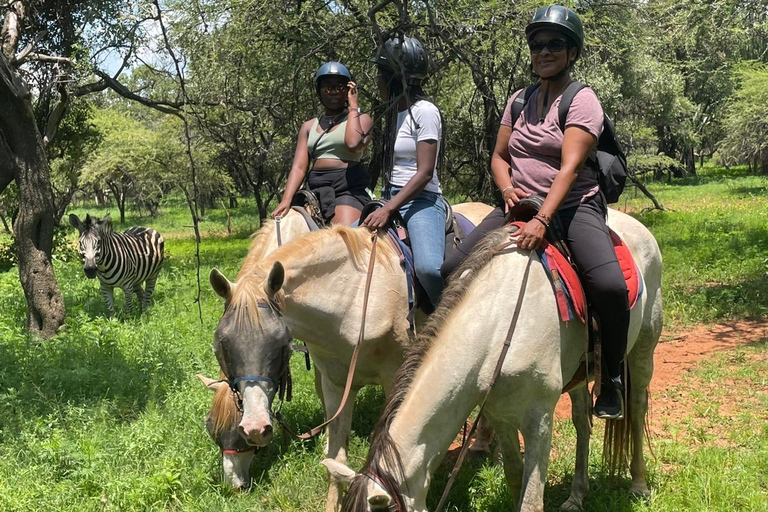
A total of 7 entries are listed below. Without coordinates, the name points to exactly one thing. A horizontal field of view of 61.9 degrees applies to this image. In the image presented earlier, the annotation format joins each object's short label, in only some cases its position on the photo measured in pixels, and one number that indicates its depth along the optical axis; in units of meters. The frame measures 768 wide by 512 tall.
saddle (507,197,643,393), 2.98
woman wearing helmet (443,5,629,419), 2.96
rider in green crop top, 4.79
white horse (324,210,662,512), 2.50
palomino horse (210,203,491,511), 2.97
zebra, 9.19
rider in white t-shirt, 3.98
